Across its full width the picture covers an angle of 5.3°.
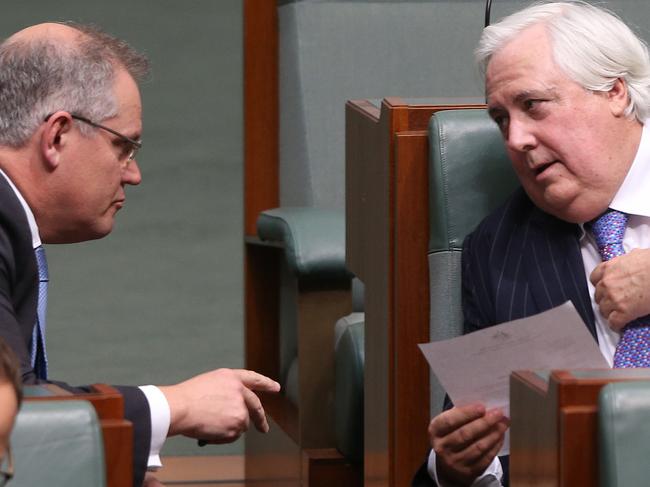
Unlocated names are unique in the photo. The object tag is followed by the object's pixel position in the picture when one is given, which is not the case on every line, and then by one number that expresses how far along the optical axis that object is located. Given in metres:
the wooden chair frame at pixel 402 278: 7.60
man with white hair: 7.44
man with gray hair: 7.27
